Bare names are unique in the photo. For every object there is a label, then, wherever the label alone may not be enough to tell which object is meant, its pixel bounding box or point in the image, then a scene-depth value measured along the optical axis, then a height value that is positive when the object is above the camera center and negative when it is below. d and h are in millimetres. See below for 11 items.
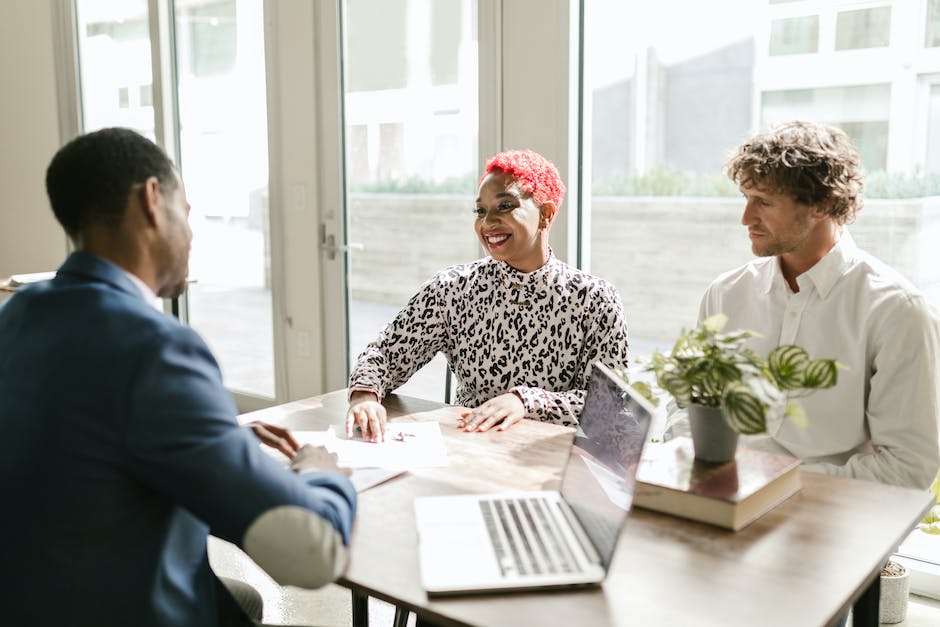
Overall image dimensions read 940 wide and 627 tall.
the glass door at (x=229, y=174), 4133 +33
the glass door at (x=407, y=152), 3299 +117
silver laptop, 1078 -484
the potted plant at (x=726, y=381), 1226 -290
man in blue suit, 962 -315
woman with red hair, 2070 -323
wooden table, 1009 -492
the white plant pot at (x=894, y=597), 2221 -1059
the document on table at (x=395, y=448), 1523 -488
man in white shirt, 1685 -268
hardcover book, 1236 -442
